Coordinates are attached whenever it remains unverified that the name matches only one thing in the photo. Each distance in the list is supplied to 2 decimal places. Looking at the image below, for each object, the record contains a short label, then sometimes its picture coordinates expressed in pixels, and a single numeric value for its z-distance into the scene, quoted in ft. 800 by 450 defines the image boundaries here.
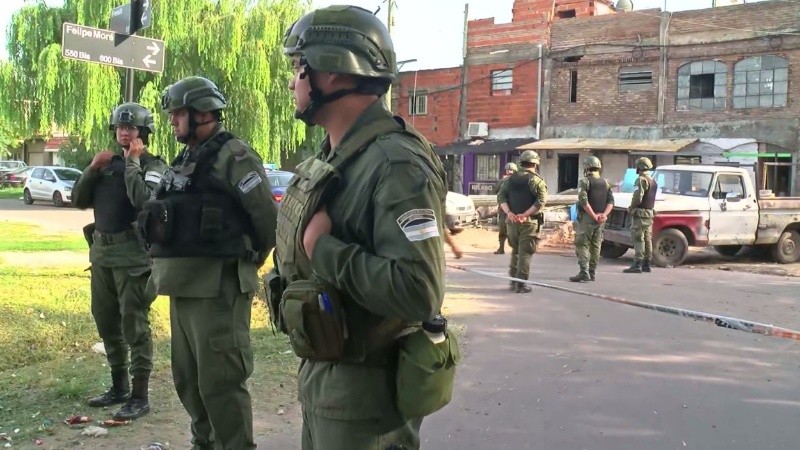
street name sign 18.39
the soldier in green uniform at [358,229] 6.45
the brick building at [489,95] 92.38
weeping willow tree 63.98
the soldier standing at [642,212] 38.75
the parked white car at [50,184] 84.69
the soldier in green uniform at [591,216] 35.17
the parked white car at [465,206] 58.34
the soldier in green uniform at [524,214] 31.19
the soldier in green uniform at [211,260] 11.28
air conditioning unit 95.81
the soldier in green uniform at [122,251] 14.73
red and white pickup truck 42.73
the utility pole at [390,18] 73.10
